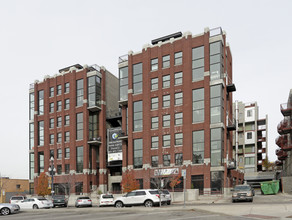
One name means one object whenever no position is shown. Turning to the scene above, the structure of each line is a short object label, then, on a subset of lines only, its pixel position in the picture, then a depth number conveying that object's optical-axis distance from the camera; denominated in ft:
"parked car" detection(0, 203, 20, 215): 91.21
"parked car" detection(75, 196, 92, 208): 125.28
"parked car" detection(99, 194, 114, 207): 116.78
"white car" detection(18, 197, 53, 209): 117.91
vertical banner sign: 191.12
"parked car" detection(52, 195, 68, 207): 134.24
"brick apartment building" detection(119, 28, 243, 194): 155.22
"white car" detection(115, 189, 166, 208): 93.76
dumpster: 148.57
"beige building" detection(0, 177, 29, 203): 259.19
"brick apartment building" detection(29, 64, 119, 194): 201.46
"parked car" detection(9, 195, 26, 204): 148.22
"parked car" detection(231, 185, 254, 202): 108.99
